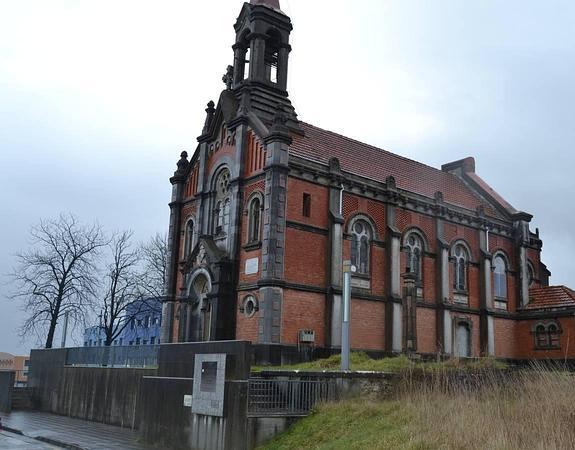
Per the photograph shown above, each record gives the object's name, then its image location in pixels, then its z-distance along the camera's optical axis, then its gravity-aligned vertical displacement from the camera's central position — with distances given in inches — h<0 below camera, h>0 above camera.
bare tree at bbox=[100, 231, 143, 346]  1843.0 +211.8
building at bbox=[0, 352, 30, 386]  2038.6 +10.0
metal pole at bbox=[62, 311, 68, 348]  1513.7 +90.5
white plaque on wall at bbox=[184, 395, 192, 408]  678.0 -30.2
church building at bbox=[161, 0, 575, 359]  1088.8 +260.3
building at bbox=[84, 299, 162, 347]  2197.8 +187.5
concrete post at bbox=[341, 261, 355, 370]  730.2 +77.1
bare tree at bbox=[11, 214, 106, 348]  1604.3 +196.7
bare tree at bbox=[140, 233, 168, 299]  2073.1 +333.3
